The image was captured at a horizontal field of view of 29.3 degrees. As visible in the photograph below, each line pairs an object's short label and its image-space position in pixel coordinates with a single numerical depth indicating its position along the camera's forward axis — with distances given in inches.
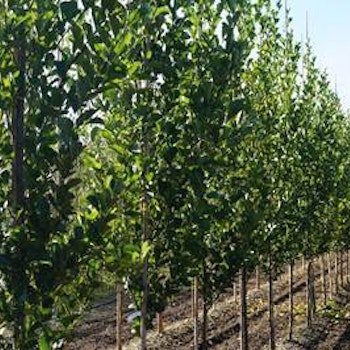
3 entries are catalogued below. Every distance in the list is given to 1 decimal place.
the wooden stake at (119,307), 449.2
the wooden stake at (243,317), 402.3
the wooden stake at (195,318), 385.5
